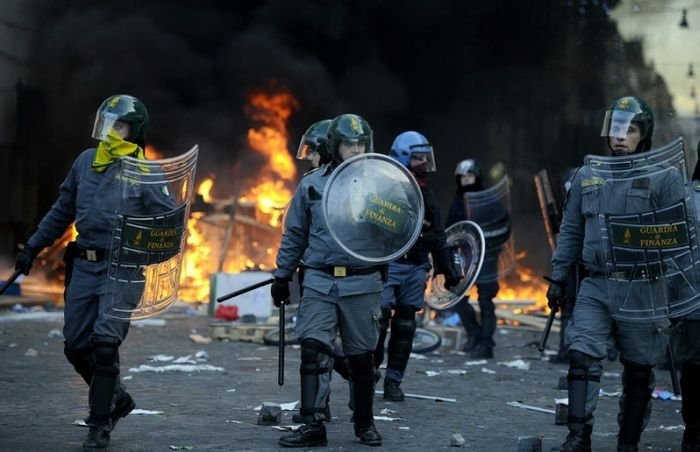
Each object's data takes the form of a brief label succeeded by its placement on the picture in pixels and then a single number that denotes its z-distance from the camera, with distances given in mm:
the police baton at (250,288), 15383
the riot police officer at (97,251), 13937
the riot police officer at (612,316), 13727
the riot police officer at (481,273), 26234
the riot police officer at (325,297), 14414
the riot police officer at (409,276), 18984
